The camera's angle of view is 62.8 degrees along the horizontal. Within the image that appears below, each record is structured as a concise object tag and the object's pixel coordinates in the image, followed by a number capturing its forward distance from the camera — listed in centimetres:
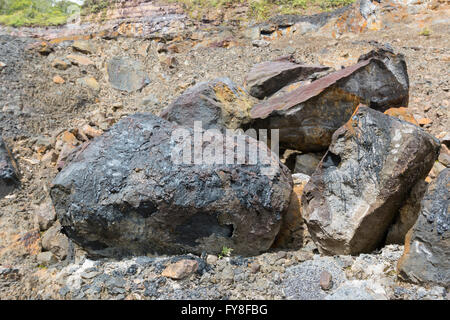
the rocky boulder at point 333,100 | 452
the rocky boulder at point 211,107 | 499
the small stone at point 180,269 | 305
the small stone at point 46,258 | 373
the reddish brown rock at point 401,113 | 462
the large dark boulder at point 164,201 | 326
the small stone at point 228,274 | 309
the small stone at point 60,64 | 743
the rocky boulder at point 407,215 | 335
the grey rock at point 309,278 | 293
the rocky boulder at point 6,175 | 453
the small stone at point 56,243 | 387
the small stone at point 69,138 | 526
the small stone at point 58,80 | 701
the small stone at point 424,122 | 512
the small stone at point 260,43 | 822
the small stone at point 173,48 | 838
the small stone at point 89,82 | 716
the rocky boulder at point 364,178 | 321
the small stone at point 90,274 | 314
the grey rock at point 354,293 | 276
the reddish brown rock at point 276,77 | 585
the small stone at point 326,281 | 294
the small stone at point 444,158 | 431
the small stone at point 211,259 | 331
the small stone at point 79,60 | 771
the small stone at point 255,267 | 321
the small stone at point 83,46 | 809
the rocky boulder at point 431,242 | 273
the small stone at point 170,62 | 786
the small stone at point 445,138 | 469
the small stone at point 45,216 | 419
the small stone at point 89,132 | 536
